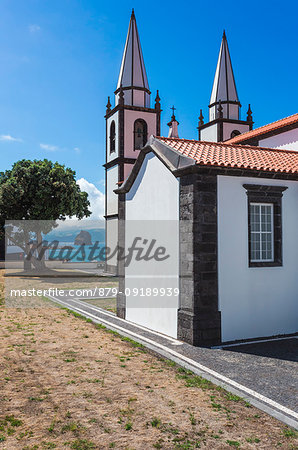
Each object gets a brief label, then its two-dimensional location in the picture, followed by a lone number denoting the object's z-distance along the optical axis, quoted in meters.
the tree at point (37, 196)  28.28
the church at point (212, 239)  9.29
